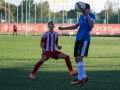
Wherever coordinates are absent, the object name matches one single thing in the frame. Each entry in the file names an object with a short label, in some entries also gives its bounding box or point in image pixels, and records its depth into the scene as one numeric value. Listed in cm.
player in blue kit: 1102
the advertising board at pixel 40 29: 7541
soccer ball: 1084
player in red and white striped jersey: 1306
